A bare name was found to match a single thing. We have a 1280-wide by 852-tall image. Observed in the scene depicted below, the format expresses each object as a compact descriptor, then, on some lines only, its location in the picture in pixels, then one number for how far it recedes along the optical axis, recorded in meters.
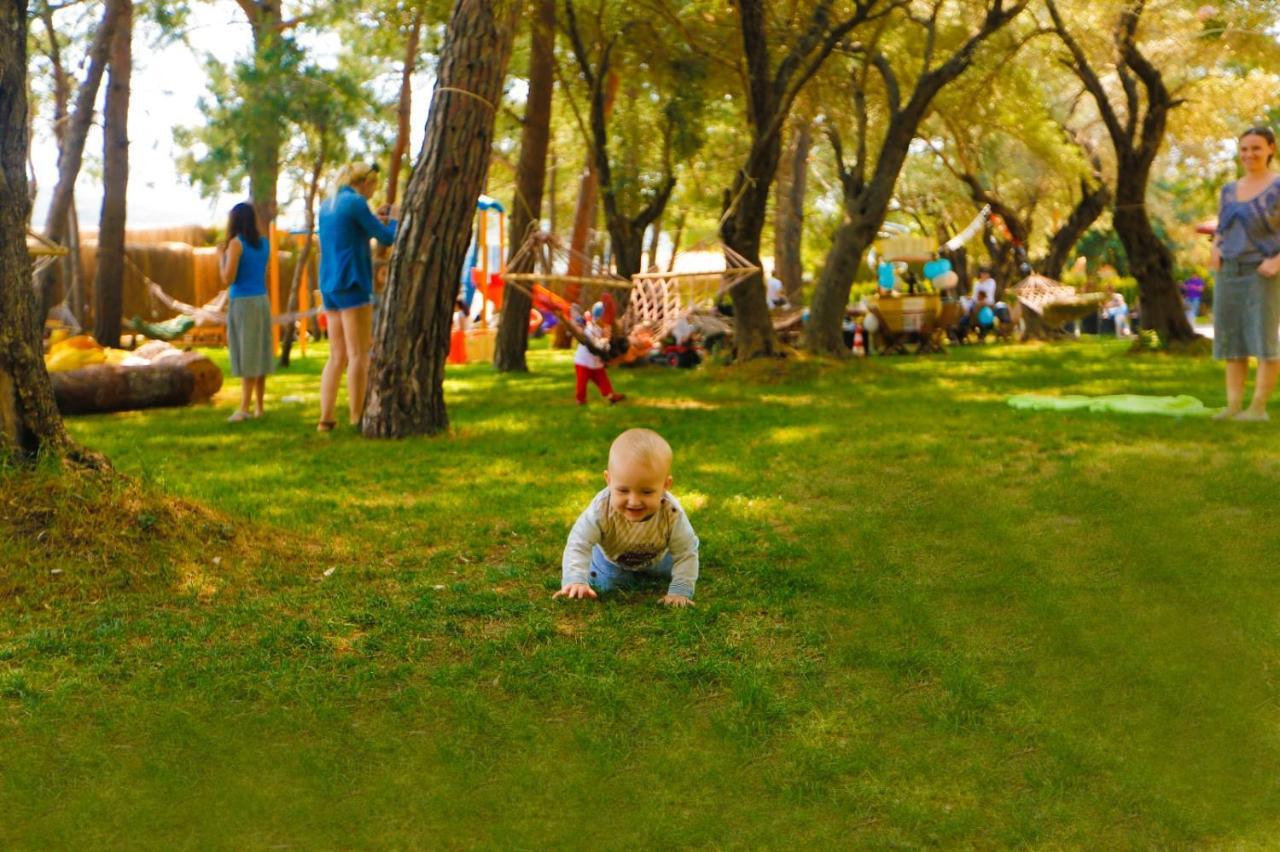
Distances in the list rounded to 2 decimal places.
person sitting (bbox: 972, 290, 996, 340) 23.34
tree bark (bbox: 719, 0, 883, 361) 12.79
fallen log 10.54
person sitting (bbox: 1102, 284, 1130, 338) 28.24
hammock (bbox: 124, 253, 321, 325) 15.45
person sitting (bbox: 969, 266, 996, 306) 24.42
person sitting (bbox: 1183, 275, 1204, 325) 32.91
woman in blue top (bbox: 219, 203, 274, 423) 9.71
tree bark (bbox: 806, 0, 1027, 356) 13.67
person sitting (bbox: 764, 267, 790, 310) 18.81
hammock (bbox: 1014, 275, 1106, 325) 22.16
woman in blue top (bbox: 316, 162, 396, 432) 8.70
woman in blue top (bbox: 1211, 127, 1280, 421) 8.04
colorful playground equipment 18.12
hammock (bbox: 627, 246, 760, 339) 12.84
